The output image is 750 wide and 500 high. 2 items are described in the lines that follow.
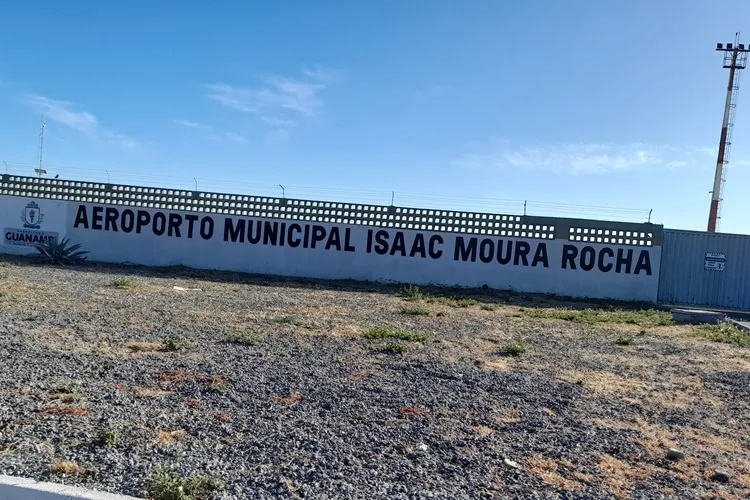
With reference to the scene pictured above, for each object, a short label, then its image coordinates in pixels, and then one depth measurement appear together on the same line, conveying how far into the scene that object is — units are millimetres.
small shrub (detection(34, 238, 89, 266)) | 19672
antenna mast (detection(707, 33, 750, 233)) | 28188
